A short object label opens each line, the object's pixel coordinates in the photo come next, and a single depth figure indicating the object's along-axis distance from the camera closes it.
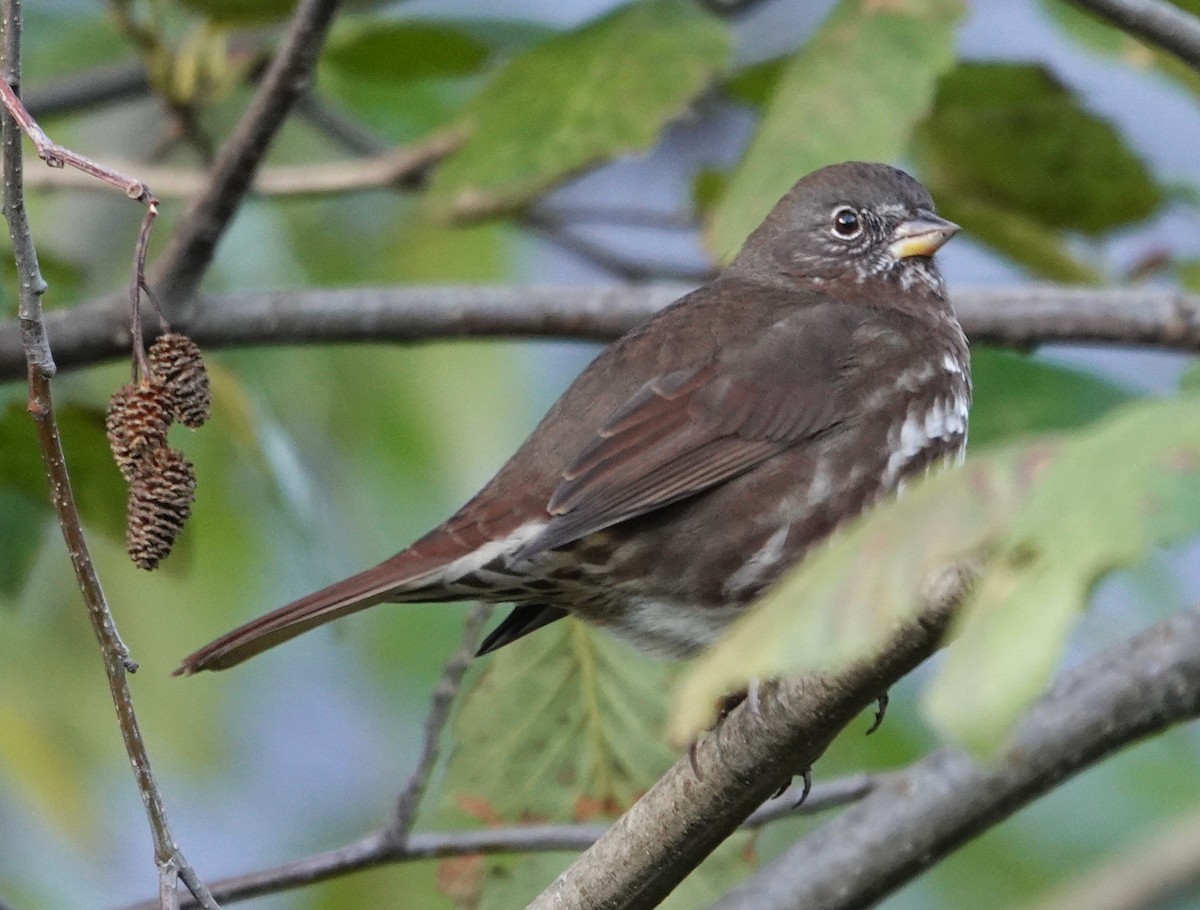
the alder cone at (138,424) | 5.17
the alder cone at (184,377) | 5.33
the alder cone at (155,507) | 5.16
